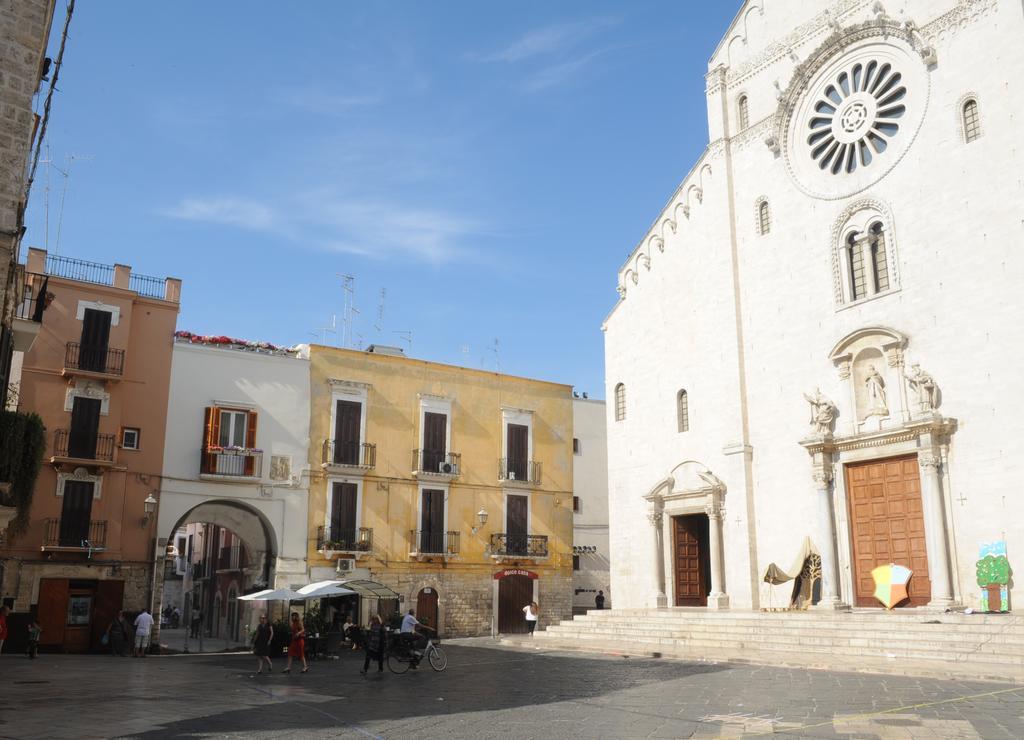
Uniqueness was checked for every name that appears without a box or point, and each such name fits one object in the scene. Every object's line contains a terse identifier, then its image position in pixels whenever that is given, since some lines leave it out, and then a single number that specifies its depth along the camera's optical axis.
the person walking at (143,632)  24.28
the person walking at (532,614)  29.95
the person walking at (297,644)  18.27
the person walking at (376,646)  17.91
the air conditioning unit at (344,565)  28.89
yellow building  29.66
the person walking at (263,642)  18.08
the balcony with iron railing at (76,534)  24.95
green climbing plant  14.05
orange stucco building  24.95
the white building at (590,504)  35.22
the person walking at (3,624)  20.22
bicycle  17.95
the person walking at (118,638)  24.94
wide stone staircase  15.21
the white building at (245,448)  27.47
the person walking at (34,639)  22.12
